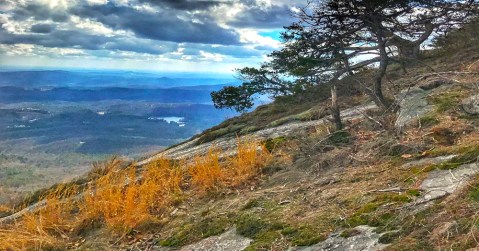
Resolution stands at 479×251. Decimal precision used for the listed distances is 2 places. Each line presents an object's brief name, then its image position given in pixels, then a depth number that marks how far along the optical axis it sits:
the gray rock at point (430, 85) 8.42
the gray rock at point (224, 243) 4.40
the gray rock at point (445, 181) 3.83
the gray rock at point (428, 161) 4.72
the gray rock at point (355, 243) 3.42
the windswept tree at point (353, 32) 13.62
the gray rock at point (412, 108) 6.43
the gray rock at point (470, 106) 5.90
